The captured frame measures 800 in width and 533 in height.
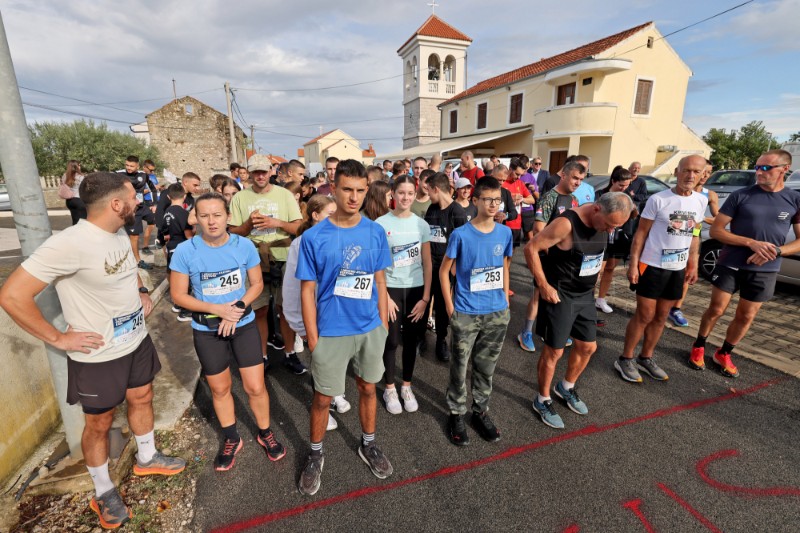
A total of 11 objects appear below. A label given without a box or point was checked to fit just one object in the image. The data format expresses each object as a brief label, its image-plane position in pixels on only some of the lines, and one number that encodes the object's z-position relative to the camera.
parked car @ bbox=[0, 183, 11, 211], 16.31
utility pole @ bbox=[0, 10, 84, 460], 2.12
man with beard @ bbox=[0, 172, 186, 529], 1.87
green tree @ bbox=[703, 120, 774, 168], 43.22
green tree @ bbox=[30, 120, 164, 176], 27.09
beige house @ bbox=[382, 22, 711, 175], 19.61
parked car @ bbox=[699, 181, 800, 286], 5.75
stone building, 33.75
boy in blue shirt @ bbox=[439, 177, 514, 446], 2.80
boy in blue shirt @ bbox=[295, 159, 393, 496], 2.27
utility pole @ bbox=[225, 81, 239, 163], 23.23
